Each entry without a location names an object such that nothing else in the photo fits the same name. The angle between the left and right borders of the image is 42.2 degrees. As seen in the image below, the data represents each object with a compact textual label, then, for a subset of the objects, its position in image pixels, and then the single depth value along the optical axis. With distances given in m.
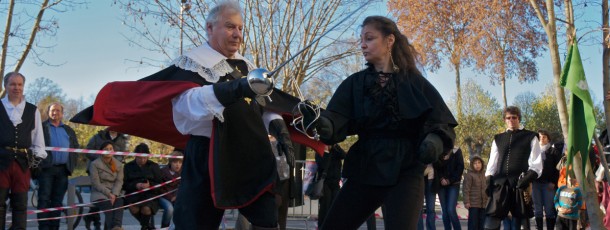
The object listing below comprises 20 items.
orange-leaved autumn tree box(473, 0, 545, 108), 28.42
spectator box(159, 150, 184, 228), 11.16
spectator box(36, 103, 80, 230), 9.65
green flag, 6.73
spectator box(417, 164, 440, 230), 11.36
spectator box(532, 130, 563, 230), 11.34
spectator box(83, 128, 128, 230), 11.32
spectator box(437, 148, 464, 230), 11.34
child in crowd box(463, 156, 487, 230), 11.57
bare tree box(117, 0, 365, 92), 14.38
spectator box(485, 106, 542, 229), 9.74
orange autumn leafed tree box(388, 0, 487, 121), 30.53
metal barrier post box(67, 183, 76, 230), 10.37
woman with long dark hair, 4.46
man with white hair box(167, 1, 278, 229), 4.27
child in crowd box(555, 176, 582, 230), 10.73
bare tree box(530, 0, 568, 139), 8.75
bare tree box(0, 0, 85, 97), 11.38
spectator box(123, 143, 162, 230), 10.79
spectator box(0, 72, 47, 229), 8.10
